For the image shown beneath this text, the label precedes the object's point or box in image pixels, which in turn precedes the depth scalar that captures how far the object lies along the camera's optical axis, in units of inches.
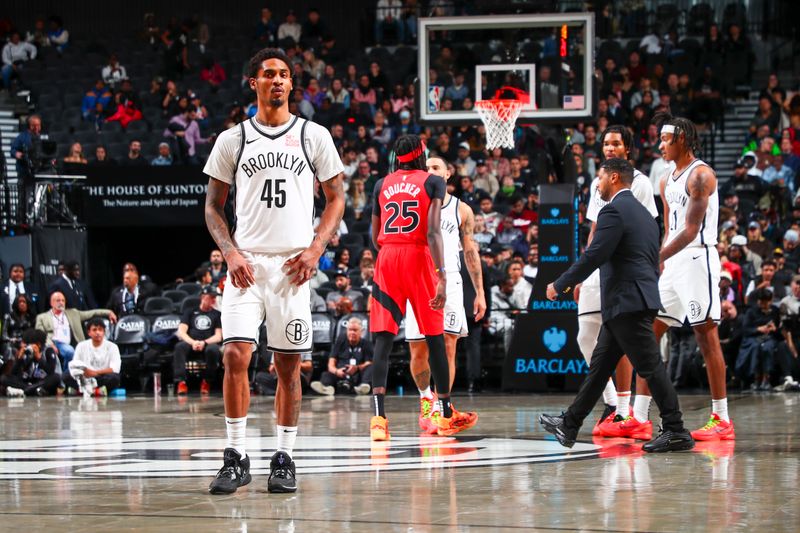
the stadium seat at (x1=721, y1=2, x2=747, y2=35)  979.9
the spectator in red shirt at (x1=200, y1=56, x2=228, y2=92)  972.4
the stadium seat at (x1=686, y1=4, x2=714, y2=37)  987.9
